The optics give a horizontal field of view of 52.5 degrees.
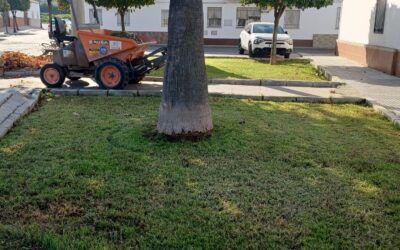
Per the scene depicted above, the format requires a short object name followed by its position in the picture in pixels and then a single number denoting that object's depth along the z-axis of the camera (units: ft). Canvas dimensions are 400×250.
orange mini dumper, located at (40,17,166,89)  29.12
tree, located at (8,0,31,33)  146.63
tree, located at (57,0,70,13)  74.79
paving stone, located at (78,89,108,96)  28.58
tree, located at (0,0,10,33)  129.47
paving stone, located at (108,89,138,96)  28.48
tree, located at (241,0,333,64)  46.18
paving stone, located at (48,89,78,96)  28.91
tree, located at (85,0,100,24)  47.47
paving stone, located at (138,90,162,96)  28.48
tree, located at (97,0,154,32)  45.98
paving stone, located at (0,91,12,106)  23.05
